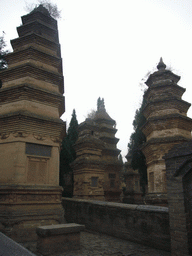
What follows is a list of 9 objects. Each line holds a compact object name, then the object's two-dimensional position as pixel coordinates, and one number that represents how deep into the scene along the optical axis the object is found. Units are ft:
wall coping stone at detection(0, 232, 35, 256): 10.14
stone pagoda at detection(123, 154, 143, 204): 70.64
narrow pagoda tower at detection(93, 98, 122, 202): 61.46
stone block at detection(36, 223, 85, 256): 18.92
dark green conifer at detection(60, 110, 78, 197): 59.47
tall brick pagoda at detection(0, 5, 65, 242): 25.80
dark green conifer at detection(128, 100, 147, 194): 61.98
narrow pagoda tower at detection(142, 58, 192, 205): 38.78
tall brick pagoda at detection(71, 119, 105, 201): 47.42
